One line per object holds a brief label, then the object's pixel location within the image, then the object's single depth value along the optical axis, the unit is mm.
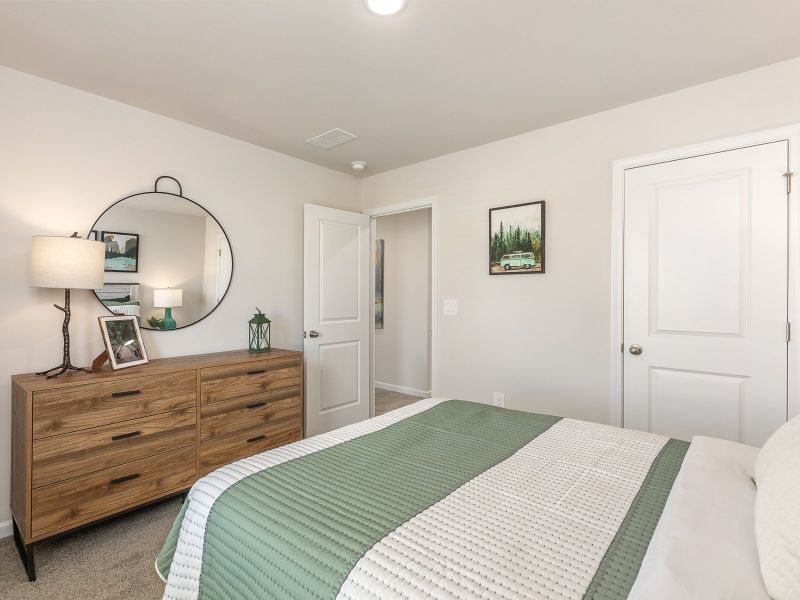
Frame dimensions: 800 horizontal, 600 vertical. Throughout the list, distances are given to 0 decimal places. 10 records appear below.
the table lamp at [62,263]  2006
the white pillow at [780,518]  679
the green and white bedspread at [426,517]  819
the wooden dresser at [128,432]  1860
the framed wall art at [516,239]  2891
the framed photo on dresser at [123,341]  2283
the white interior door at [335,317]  3410
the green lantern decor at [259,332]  3061
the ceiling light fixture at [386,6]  1634
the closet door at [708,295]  2098
